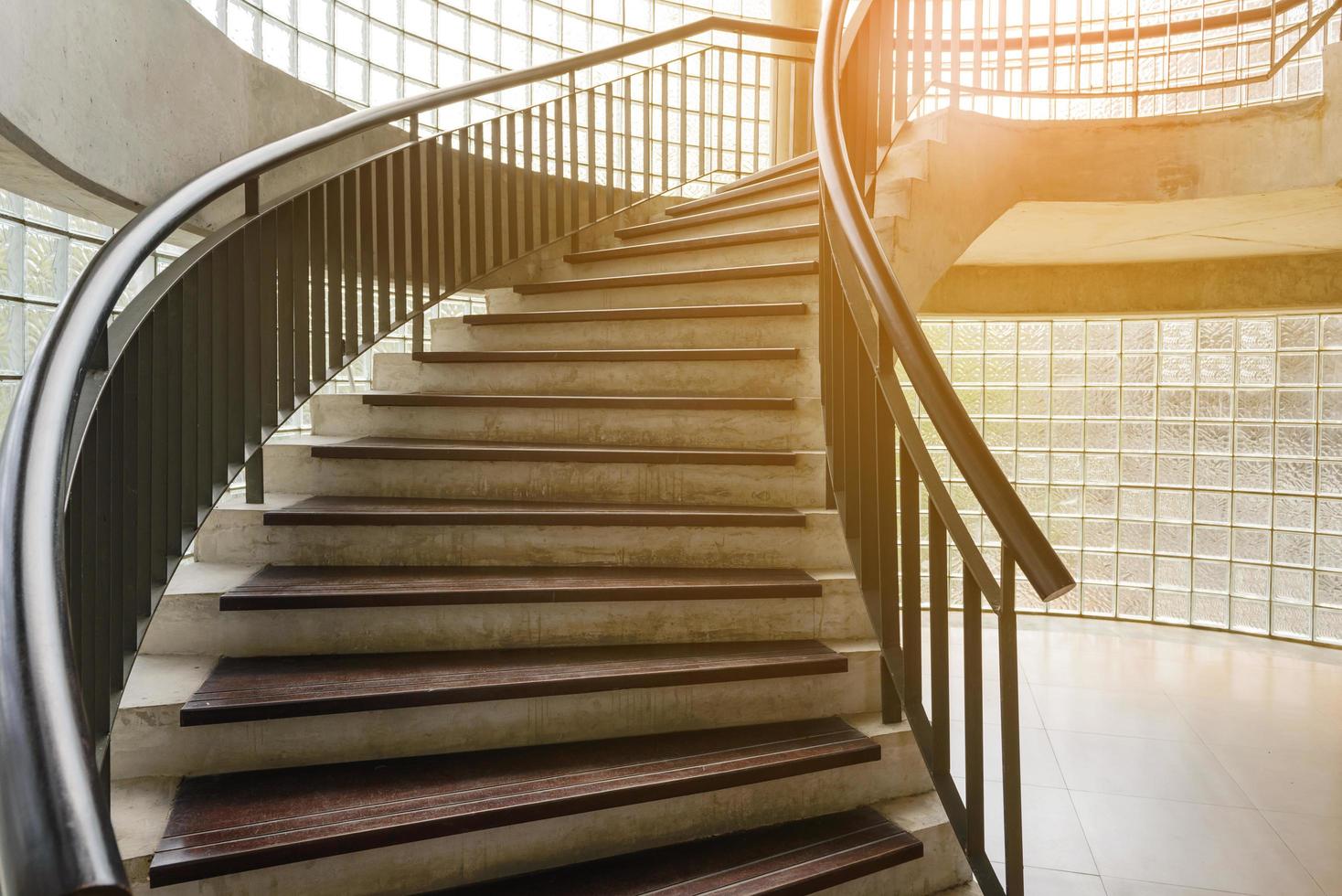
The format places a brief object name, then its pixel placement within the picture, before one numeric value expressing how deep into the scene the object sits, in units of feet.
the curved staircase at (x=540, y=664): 5.30
